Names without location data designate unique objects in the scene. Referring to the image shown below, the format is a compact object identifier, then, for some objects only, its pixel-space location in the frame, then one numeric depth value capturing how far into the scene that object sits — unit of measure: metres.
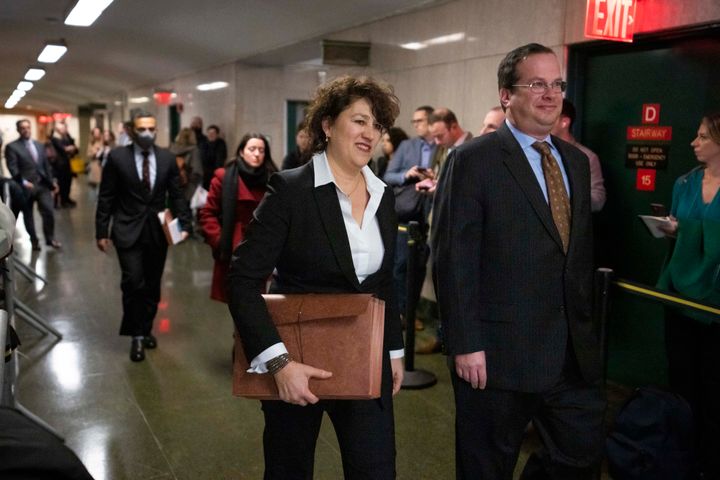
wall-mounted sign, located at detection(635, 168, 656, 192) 4.51
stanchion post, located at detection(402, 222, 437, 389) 4.55
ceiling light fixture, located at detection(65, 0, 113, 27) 7.62
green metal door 4.22
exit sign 4.11
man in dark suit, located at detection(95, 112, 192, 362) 4.97
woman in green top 3.14
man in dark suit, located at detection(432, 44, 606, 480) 2.30
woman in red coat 4.62
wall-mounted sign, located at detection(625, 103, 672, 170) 4.41
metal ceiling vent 7.34
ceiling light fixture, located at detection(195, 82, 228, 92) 12.62
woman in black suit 2.02
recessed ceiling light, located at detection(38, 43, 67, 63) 11.70
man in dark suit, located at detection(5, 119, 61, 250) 9.76
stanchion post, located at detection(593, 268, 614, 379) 2.96
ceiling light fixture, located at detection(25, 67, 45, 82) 15.95
